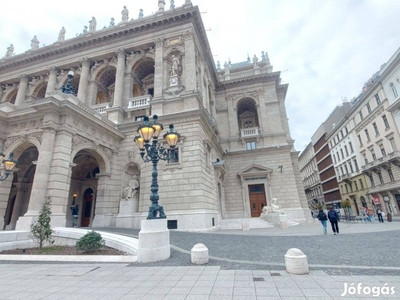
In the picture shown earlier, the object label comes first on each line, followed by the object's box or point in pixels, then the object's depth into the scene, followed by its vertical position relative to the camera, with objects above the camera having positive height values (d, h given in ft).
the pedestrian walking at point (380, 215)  68.74 -2.97
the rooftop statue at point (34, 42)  86.43 +71.38
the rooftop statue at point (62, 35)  81.38 +69.73
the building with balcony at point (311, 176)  208.42 +34.31
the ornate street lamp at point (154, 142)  24.71 +9.58
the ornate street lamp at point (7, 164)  39.19 +10.84
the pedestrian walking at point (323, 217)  40.71 -1.56
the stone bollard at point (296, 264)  16.43 -4.05
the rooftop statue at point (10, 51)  91.76 +72.79
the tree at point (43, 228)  28.35 -0.64
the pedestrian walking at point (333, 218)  40.62 -1.78
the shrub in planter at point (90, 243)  25.22 -2.56
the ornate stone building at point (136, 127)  44.40 +22.44
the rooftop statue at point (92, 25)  78.89 +70.36
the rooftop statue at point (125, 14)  75.76 +71.26
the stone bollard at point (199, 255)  20.22 -3.74
